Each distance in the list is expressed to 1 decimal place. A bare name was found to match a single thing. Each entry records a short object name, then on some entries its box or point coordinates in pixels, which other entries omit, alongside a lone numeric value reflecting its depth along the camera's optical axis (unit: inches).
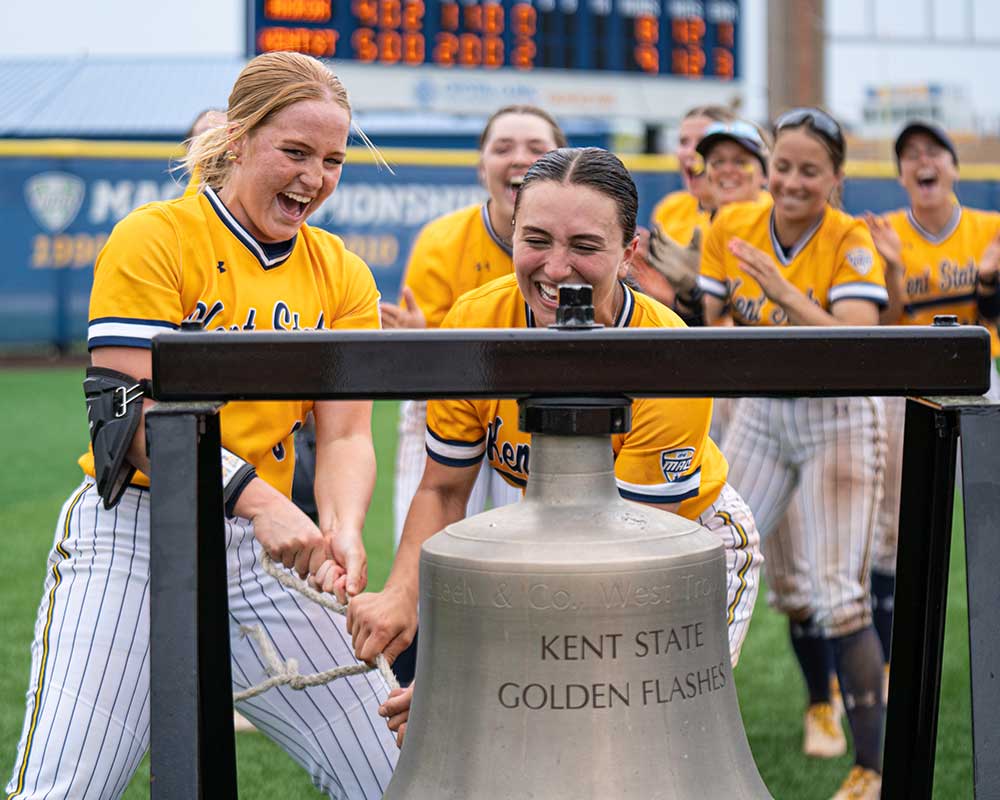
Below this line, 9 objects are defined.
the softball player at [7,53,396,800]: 98.3
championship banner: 677.3
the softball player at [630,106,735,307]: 248.4
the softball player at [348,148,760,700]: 93.4
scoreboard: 611.2
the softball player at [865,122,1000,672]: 235.3
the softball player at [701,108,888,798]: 176.2
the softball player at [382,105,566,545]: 180.9
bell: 60.9
